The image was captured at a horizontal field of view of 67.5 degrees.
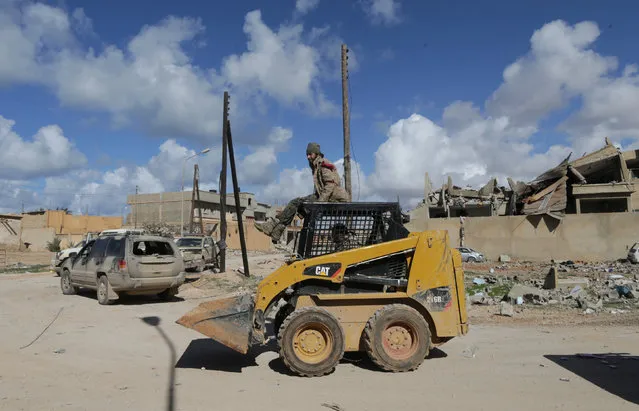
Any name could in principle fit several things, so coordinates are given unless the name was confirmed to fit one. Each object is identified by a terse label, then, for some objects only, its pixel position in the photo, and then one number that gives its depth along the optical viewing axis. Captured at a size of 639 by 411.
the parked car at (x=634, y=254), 23.11
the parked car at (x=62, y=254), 20.20
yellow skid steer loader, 5.95
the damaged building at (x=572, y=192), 28.58
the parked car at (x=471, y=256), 27.14
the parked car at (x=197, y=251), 19.33
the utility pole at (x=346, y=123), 14.01
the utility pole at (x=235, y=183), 17.47
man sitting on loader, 6.82
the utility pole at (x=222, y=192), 17.81
